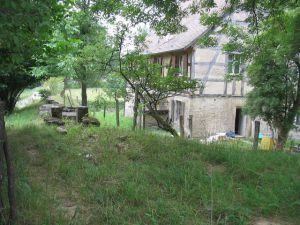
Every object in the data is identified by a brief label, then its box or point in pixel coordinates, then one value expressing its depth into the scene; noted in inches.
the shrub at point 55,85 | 863.3
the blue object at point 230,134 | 773.9
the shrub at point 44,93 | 868.1
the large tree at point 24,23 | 129.7
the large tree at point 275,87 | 523.2
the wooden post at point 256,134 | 345.1
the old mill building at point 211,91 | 783.7
